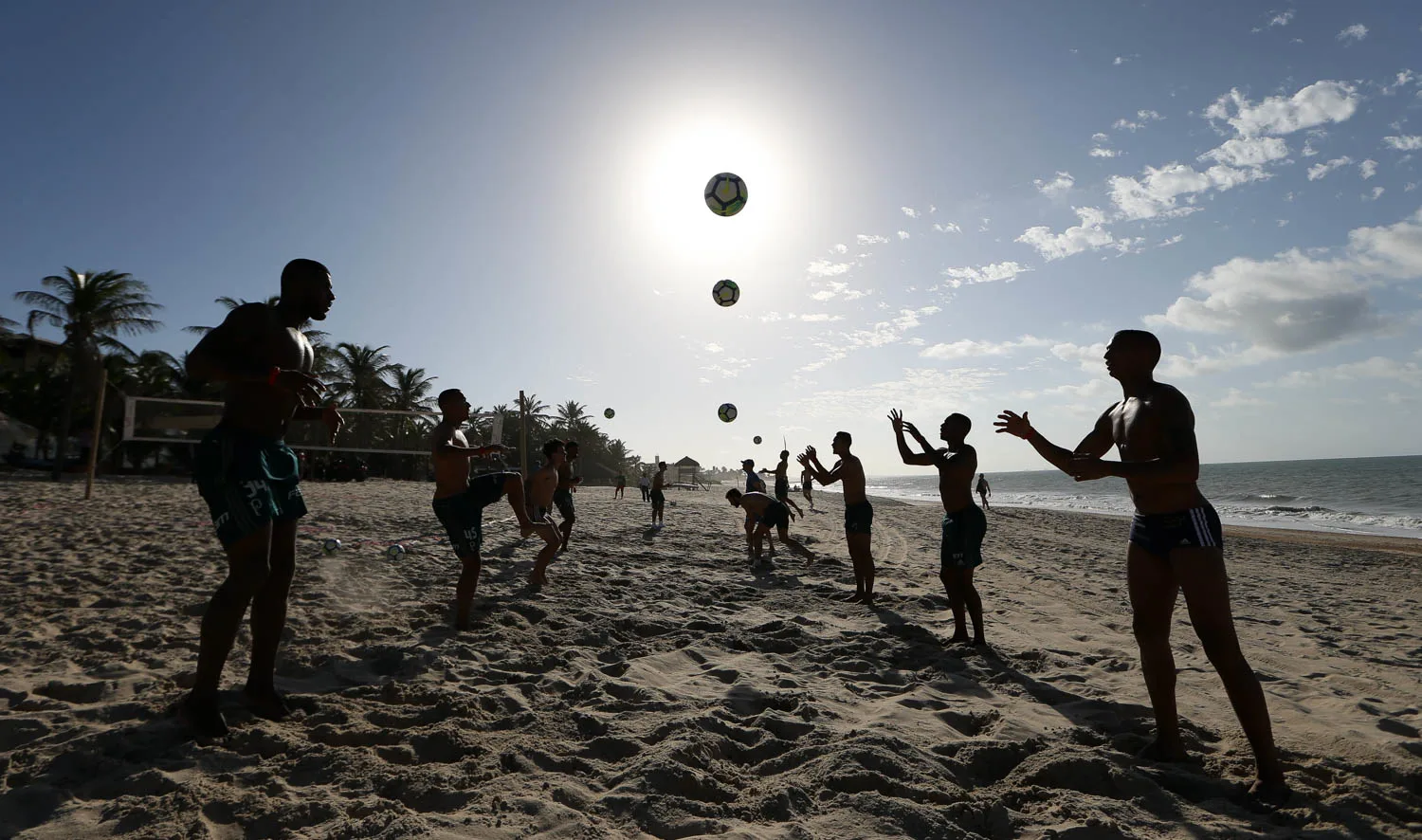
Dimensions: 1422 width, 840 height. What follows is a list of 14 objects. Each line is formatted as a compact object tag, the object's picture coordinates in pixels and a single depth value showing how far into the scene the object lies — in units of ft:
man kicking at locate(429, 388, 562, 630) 14.03
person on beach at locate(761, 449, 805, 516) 35.37
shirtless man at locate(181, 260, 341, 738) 7.79
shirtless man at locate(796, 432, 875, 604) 18.55
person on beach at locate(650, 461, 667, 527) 40.52
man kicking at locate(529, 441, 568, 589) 23.72
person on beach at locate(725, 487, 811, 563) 25.36
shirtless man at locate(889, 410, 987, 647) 13.87
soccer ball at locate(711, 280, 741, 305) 35.12
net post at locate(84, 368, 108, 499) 33.68
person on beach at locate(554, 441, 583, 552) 27.40
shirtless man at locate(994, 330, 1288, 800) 7.29
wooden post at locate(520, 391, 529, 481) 40.19
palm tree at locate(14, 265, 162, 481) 69.31
